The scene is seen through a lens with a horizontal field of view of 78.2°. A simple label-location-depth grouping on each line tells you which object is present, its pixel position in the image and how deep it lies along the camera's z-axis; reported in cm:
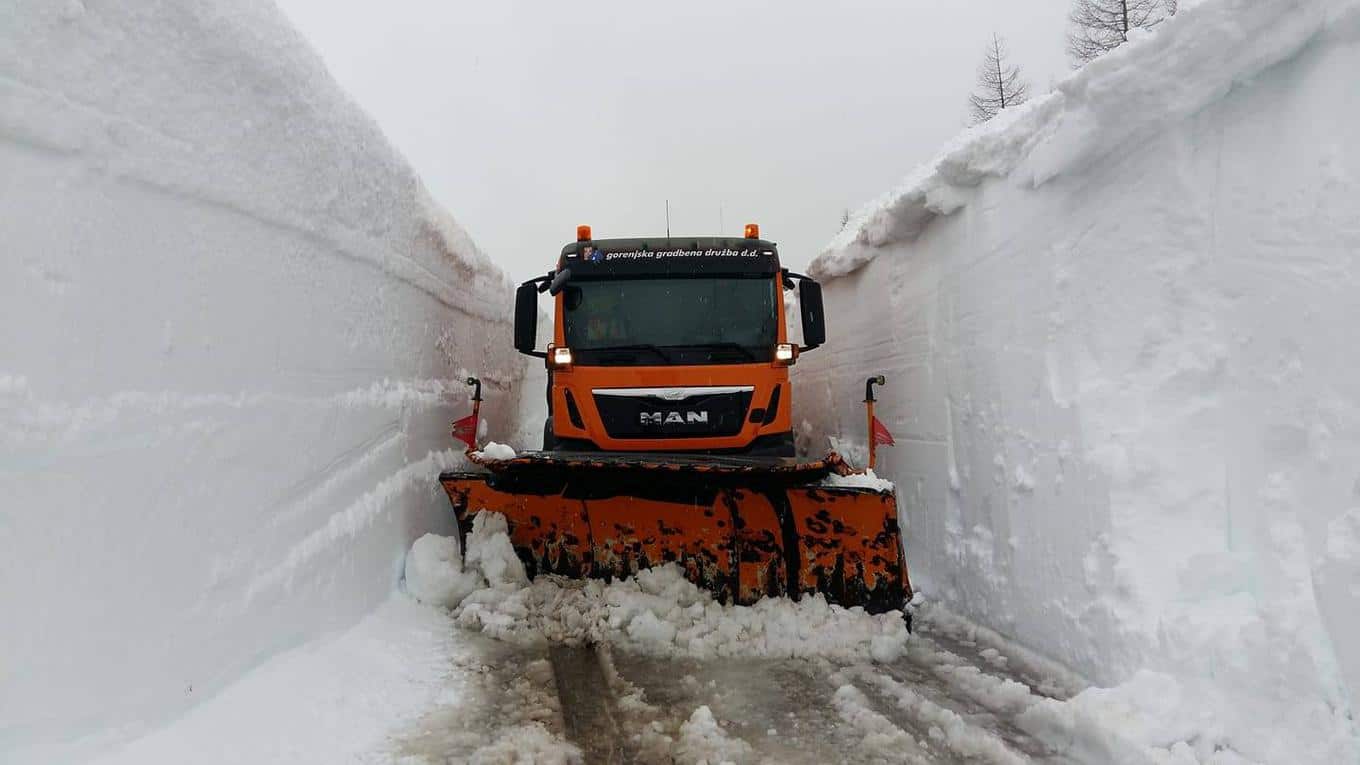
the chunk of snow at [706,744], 327
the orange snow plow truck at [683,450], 516
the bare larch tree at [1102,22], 3428
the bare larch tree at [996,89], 4053
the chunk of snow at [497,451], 677
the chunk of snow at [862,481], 513
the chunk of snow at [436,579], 529
